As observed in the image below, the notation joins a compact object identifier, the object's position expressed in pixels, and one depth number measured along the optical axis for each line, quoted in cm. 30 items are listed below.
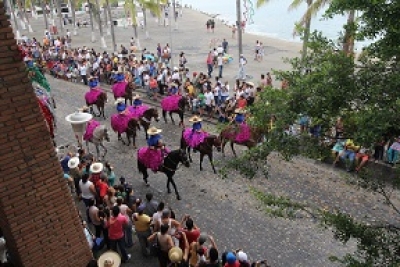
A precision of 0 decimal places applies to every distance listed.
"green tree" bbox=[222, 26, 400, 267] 531
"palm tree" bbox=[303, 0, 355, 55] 1667
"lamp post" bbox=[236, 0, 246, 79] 2152
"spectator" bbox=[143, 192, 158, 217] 998
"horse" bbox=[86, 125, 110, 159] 1466
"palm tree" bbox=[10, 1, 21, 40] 4006
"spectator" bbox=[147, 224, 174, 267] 852
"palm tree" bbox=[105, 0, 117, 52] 3104
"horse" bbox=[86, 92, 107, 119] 1873
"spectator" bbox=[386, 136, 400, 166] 1234
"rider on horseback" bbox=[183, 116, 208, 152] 1371
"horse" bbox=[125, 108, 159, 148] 1580
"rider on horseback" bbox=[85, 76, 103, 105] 1866
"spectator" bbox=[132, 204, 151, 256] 926
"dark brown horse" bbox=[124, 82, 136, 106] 1936
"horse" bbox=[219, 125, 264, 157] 1305
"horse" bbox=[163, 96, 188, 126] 1731
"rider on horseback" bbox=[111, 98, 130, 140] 1570
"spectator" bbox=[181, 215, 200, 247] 870
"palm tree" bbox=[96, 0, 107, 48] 3389
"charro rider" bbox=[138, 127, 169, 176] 1245
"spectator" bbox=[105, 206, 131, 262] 898
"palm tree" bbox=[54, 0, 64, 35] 3695
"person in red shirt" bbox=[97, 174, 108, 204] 1059
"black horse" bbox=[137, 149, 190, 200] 1212
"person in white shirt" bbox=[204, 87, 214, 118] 1848
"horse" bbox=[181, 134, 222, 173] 1367
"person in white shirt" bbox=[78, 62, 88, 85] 2414
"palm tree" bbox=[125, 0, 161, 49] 3180
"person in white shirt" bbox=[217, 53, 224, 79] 2570
